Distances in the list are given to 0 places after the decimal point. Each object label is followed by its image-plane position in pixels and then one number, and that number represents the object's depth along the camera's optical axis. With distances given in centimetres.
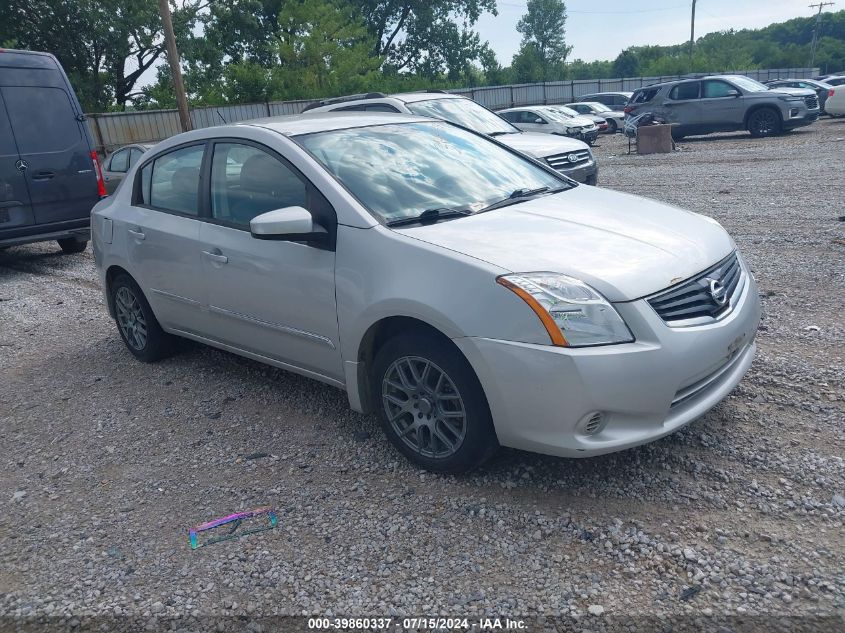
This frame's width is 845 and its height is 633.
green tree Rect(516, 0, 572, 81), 8828
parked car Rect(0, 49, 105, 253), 852
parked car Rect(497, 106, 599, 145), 2225
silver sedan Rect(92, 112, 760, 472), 297
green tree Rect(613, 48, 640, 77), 8175
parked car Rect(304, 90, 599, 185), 990
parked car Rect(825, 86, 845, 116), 2131
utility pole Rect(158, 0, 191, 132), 1816
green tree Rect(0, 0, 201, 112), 2666
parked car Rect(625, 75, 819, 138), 1820
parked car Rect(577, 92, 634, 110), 3444
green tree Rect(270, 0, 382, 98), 2983
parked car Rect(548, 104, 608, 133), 2558
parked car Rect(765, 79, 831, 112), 2412
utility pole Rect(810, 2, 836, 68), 6402
